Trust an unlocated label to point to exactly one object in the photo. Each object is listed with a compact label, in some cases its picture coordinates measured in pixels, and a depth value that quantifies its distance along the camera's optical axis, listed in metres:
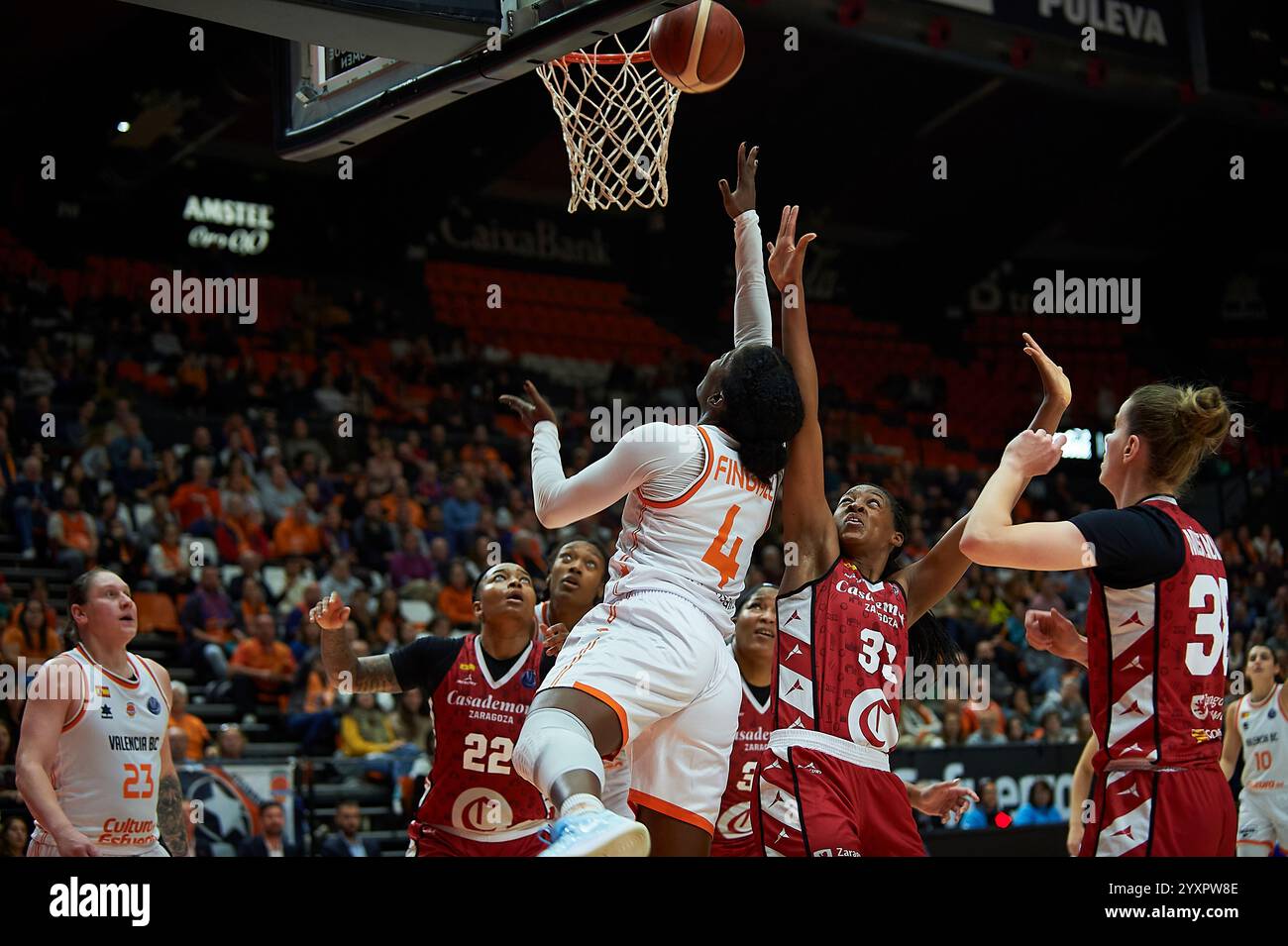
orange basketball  5.34
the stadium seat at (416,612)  12.51
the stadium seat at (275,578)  12.10
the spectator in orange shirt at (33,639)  10.02
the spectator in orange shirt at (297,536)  12.88
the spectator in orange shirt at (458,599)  12.64
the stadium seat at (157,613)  11.66
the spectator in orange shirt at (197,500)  12.45
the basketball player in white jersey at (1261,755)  8.11
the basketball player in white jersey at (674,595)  3.87
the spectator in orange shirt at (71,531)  11.86
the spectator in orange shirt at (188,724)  9.91
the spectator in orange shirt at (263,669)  10.99
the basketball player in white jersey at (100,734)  4.99
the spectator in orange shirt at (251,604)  11.56
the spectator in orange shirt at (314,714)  10.55
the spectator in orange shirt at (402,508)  13.76
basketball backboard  4.63
